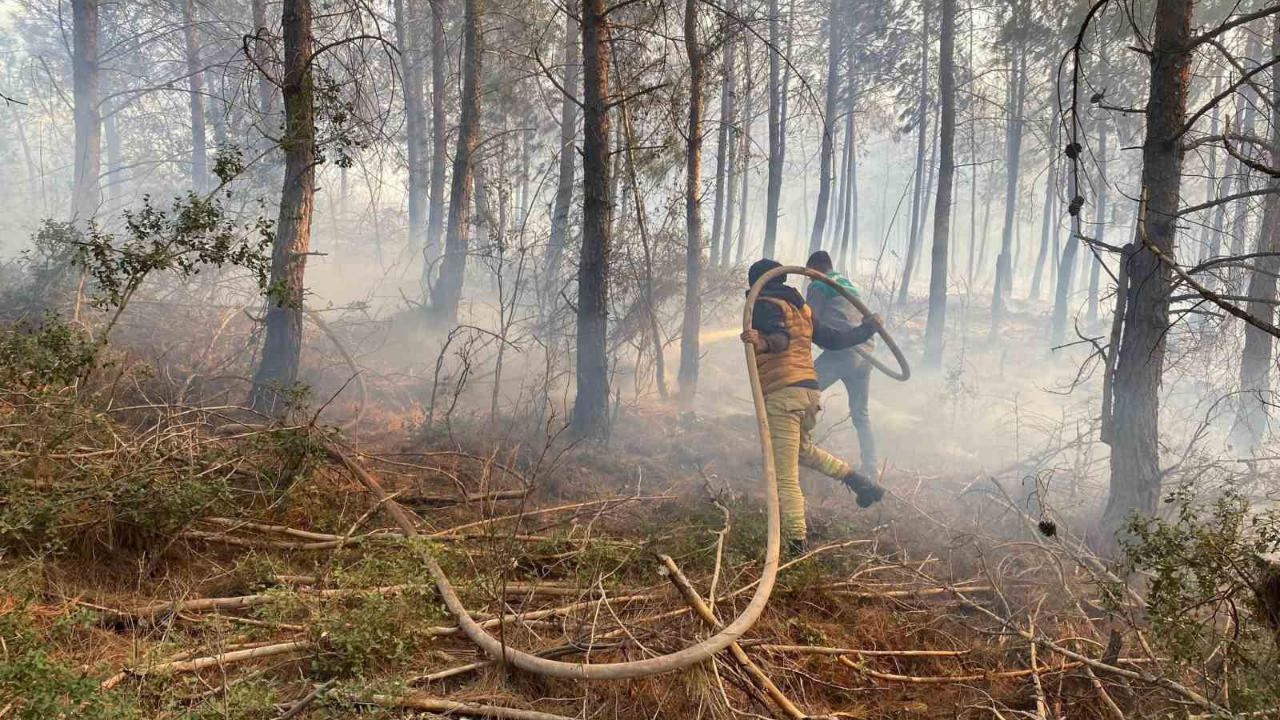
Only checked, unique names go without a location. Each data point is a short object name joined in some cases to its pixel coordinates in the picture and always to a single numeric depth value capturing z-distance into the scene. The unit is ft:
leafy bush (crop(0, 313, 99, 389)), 13.11
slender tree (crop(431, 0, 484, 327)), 35.88
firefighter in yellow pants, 18.63
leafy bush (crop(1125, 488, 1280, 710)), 8.55
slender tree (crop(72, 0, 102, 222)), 49.47
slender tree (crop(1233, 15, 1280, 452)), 28.37
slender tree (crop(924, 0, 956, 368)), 49.47
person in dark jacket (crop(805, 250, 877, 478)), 26.73
